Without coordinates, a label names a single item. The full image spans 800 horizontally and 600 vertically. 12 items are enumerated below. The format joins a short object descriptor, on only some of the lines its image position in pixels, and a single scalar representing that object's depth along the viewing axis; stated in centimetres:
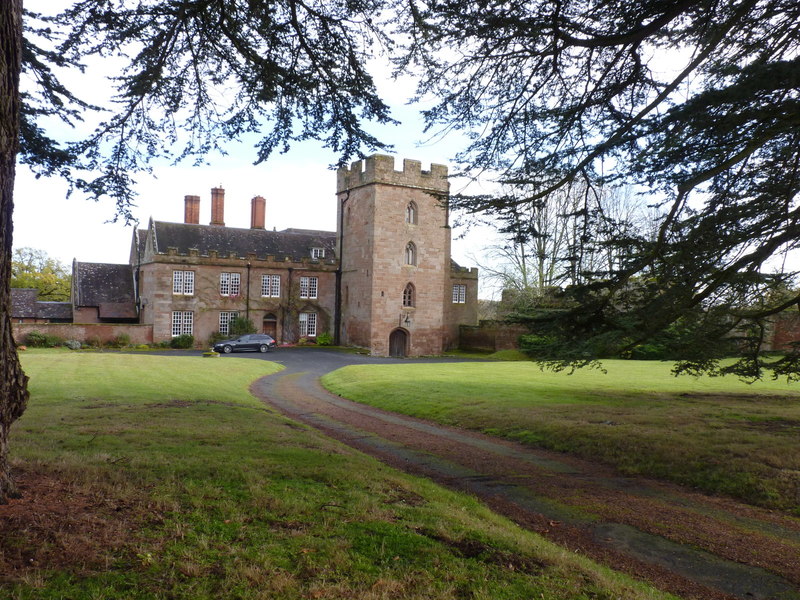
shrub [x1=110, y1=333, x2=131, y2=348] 4109
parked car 4106
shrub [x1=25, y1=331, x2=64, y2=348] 3859
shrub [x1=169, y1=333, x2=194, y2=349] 4278
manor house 4441
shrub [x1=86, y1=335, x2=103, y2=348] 4025
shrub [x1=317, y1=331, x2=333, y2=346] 4772
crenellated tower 4447
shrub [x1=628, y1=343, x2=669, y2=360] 3859
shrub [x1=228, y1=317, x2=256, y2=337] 4522
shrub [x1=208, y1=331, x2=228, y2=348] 4478
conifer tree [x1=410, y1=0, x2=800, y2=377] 812
